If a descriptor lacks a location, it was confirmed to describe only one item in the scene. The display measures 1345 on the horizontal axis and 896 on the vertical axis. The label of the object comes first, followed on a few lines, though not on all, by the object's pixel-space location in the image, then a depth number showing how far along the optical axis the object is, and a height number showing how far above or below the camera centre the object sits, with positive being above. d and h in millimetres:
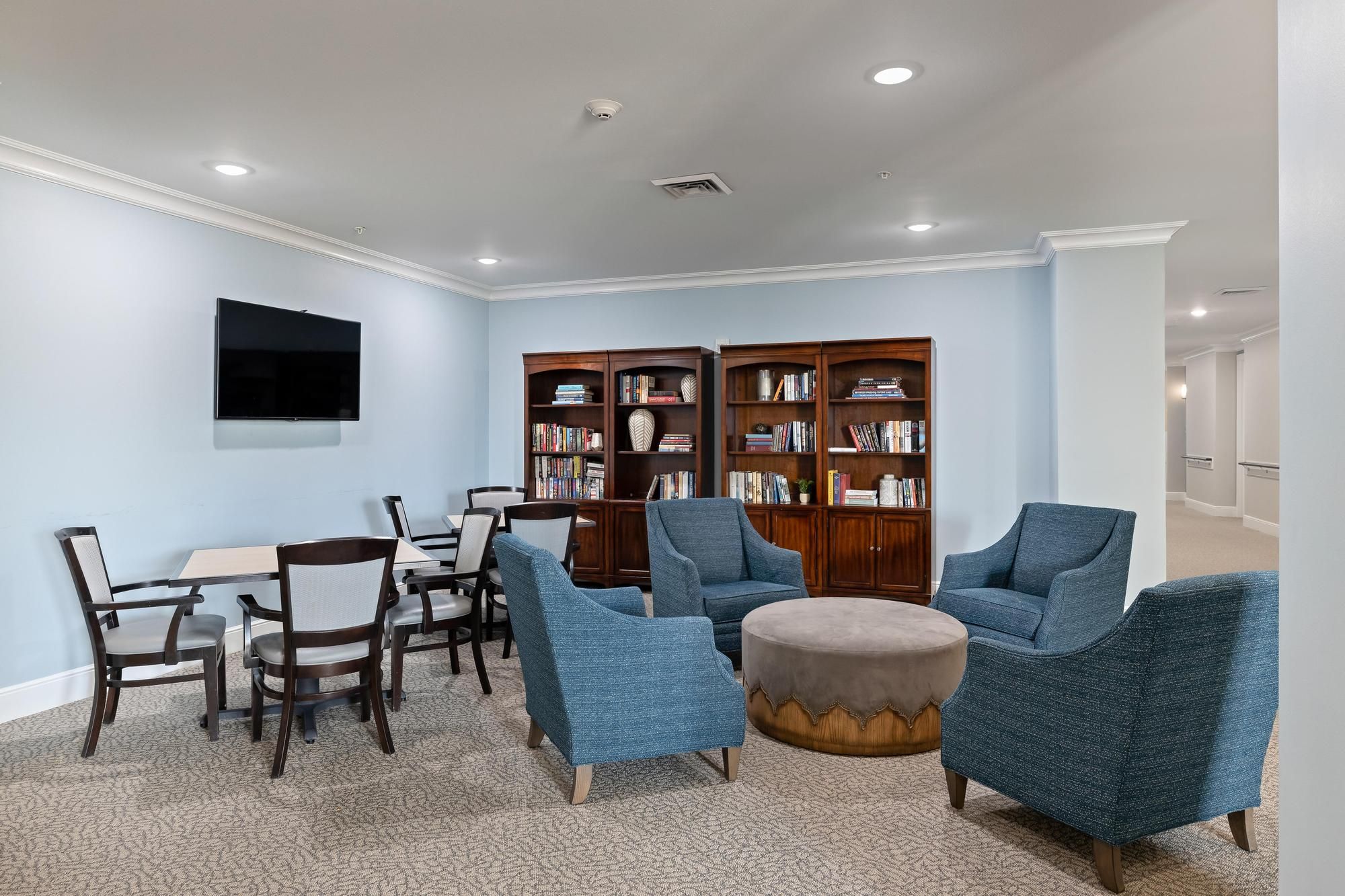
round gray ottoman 3381 -960
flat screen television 4988 +575
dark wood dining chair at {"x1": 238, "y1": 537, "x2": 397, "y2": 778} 3295 -678
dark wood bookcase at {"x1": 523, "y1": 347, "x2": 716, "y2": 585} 6914 +18
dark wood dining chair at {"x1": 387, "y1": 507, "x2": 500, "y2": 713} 4047 -780
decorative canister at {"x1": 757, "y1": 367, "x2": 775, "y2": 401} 6809 +562
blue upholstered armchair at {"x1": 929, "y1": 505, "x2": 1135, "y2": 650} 4129 -695
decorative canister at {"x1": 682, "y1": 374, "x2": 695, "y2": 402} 6961 +552
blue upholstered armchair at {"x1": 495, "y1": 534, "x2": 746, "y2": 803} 2891 -815
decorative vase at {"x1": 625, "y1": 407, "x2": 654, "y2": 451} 7031 +202
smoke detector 3434 +1449
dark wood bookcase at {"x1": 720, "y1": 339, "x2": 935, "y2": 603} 6137 -79
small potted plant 6566 -299
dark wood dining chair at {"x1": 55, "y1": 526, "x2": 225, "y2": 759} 3510 -804
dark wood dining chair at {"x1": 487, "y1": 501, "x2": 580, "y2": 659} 4906 -441
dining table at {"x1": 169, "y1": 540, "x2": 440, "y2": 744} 3506 -519
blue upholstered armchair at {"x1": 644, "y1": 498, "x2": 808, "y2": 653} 4570 -666
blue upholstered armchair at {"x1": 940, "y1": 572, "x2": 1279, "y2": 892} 2283 -770
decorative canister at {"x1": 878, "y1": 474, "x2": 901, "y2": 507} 6266 -292
